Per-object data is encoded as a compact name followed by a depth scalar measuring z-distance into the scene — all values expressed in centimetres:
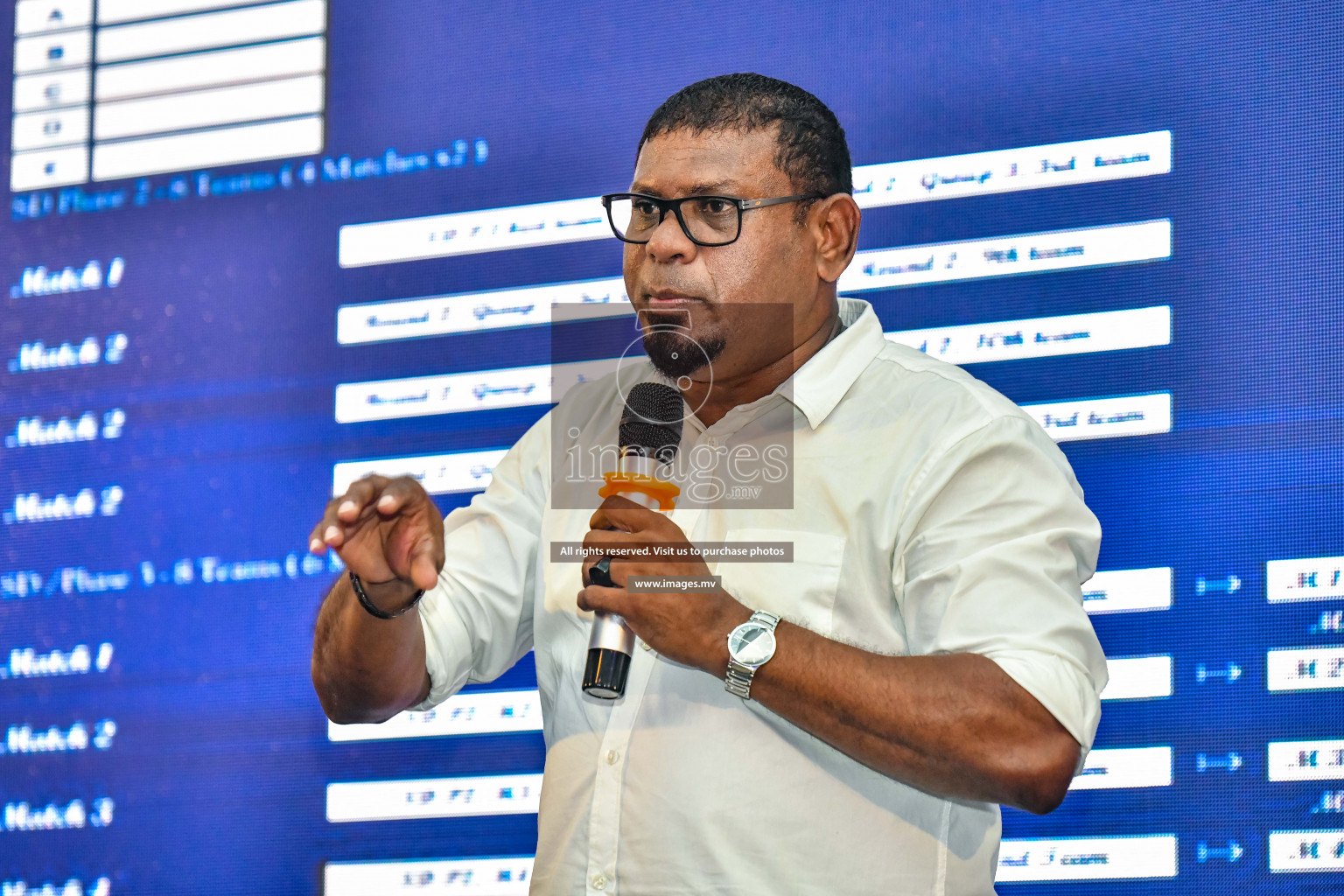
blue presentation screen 439
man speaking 401
